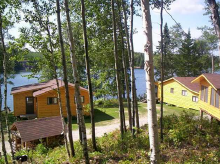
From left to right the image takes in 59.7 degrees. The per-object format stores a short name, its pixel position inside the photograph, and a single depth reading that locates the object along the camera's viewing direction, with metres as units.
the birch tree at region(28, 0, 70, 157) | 7.92
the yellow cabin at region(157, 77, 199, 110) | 23.14
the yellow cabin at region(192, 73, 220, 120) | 13.38
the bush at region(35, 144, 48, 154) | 9.52
